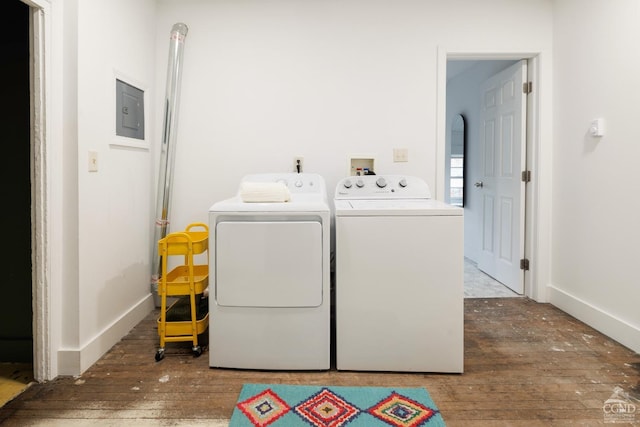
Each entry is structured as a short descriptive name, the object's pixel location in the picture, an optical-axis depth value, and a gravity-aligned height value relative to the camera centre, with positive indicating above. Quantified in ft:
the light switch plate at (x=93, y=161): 6.75 +0.66
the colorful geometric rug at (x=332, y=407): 5.20 -2.92
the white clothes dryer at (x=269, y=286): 6.42 -1.42
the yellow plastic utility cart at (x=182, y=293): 6.99 -1.71
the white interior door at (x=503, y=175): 10.48 +0.79
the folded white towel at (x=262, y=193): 6.73 +0.12
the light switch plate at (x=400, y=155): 9.71 +1.13
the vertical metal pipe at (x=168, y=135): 9.23 +1.53
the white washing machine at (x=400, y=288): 6.36 -1.43
